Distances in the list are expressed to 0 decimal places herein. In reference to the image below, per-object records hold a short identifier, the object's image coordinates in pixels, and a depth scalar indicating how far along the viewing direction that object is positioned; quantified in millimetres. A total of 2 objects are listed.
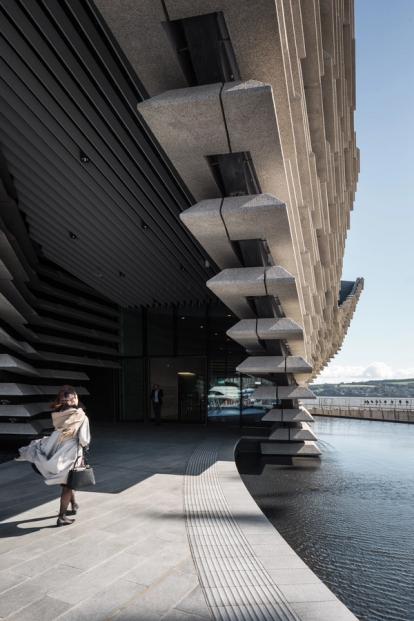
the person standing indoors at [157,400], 17650
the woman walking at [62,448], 4789
